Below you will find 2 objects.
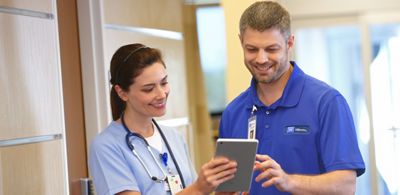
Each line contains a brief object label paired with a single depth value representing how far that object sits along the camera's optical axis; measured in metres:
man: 2.67
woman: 2.84
